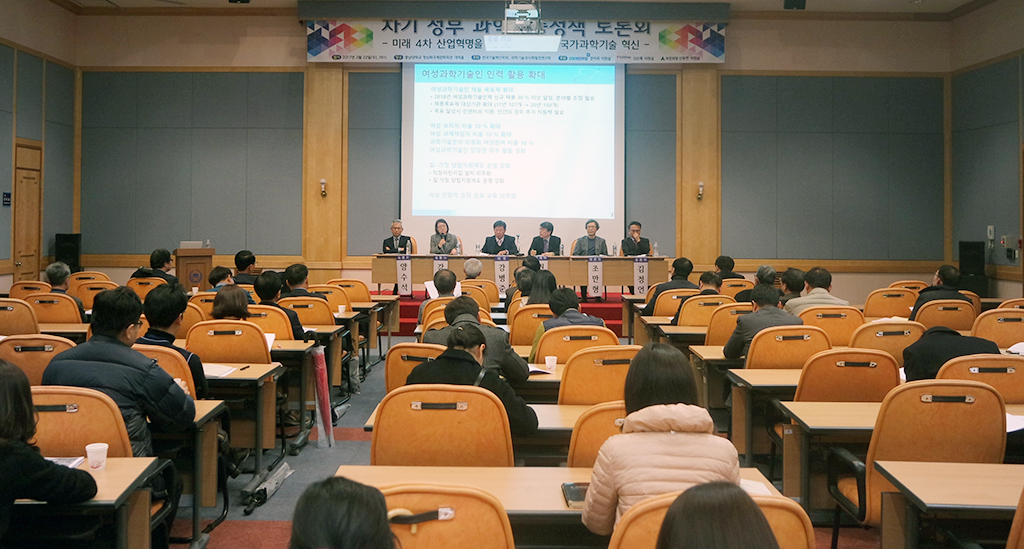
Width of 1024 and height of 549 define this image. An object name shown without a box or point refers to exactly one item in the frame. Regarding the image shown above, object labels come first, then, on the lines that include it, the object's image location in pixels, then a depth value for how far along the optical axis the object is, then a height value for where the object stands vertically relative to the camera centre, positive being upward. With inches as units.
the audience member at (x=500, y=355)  130.7 -15.9
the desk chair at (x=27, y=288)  252.2 -9.1
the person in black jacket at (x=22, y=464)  74.0 -20.6
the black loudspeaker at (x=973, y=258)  409.4 +6.0
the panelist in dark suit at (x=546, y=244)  404.8 +12.5
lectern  396.2 -1.1
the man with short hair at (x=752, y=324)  161.0 -12.5
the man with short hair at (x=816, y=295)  207.5 -8.0
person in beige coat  69.1 -18.5
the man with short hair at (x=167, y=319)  127.4 -9.8
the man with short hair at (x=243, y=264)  256.2 +0.1
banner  437.1 +134.4
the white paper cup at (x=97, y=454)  85.9 -22.5
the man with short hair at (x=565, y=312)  173.3 -11.2
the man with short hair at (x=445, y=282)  222.5 -5.0
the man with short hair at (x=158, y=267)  279.6 -1.2
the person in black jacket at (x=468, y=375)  103.0 -15.8
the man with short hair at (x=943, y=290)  219.1 -6.5
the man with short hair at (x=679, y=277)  272.2 -3.9
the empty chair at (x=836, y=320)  189.0 -13.5
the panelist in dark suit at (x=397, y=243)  406.6 +12.4
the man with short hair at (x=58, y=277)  236.4 -4.4
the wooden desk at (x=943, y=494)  75.9 -24.3
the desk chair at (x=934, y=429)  97.5 -21.7
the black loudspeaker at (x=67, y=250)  431.5 +7.9
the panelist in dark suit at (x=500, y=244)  411.8 +12.4
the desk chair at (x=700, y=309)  216.8 -12.4
